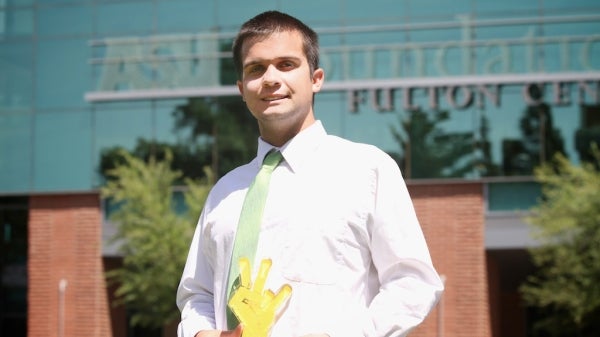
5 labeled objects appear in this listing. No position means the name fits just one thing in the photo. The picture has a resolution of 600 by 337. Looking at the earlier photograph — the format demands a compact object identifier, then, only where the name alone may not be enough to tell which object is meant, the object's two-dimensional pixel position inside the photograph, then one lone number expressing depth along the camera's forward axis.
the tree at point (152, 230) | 23.73
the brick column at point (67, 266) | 26.50
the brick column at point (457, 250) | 23.67
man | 2.71
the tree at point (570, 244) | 21.03
